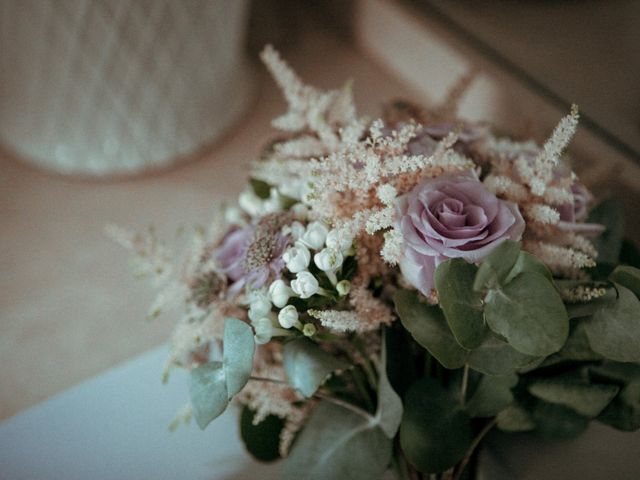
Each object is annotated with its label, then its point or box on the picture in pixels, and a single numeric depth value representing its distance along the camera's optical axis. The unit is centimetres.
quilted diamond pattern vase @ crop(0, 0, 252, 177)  78
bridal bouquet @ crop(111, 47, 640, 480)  41
